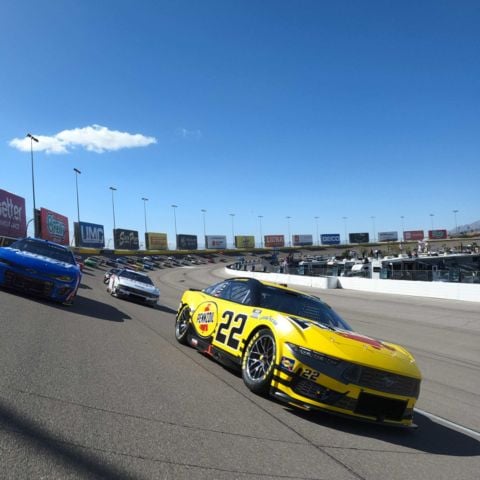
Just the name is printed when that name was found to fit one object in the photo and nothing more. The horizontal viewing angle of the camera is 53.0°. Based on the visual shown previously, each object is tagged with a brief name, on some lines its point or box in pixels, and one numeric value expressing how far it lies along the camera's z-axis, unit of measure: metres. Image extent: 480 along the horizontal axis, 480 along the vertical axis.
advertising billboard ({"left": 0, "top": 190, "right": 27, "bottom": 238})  41.28
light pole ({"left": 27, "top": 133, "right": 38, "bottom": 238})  50.84
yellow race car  4.90
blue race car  10.88
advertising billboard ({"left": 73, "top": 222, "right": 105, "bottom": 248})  69.69
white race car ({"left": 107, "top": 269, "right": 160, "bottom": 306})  17.01
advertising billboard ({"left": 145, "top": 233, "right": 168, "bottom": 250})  96.62
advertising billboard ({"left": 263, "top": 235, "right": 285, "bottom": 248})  130.62
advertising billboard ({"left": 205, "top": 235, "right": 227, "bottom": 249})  117.17
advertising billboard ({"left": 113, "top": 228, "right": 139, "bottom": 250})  84.38
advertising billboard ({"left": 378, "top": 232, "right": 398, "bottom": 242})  145.62
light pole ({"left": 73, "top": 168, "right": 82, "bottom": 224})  82.56
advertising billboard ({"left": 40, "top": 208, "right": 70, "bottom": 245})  53.00
